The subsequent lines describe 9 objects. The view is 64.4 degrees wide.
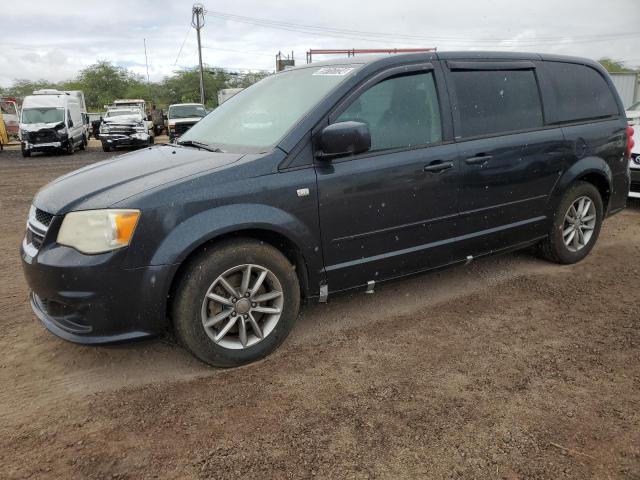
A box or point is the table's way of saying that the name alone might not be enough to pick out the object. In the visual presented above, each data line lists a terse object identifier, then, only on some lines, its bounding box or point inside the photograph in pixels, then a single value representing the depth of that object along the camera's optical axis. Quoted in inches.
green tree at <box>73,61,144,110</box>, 2628.0
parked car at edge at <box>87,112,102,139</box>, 1299.2
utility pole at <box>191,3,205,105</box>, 1630.2
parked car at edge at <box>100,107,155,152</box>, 784.3
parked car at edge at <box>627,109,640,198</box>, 264.4
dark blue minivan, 106.7
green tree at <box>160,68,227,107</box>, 2527.1
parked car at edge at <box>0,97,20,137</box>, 1019.3
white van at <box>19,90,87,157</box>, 737.0
